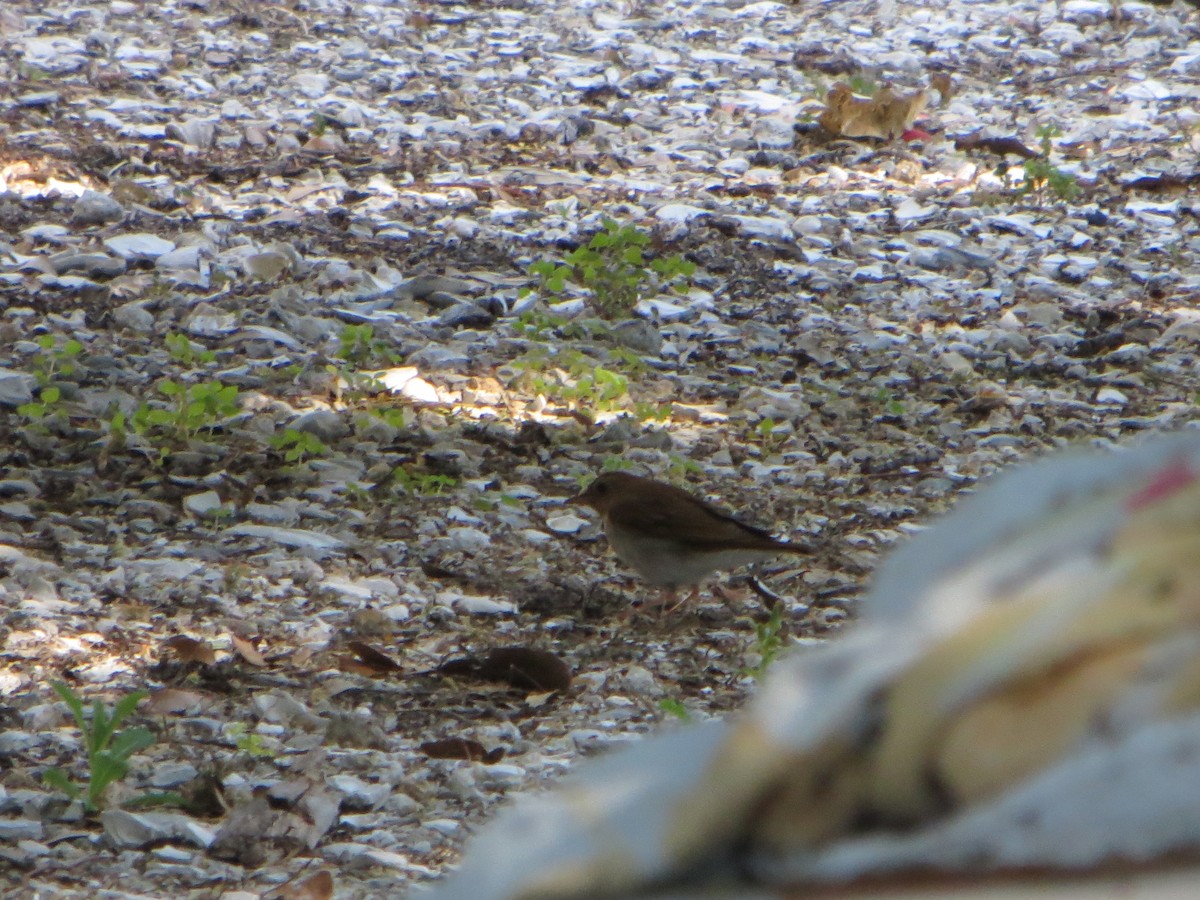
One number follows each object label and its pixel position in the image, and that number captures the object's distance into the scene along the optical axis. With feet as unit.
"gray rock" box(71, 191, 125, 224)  47.57
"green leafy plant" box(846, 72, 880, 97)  65.31
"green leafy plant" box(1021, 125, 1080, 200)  57.11
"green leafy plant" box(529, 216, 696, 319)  44.98
